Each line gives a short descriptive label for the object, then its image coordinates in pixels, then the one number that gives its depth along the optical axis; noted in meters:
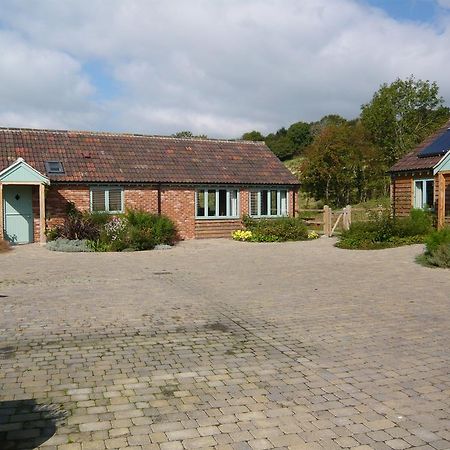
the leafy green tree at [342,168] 41.78
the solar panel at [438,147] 22.95
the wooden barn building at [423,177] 22.08
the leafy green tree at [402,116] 47.75
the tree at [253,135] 91.61
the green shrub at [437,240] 14.54
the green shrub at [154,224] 20.55
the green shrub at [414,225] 20.09
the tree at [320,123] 83.14
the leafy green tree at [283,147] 87.81
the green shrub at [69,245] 18.89
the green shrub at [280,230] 23.03
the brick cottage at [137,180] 21.42
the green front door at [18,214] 21.17
